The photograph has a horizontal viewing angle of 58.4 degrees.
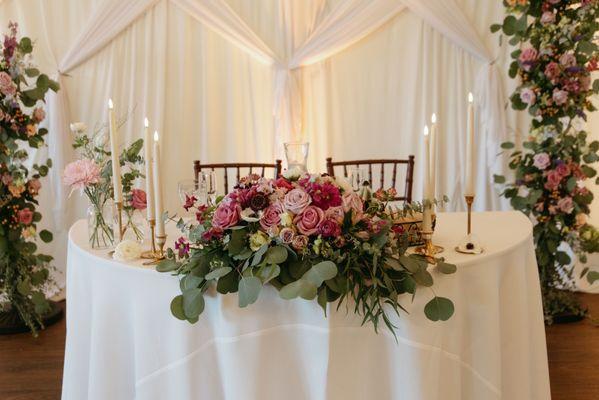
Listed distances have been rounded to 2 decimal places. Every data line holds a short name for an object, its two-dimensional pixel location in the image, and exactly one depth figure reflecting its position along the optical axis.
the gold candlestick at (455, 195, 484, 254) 1.45
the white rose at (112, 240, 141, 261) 1.46
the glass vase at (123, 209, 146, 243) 1.74
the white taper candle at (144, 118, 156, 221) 1.42
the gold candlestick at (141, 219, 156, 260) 1.45
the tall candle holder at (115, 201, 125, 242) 1.53
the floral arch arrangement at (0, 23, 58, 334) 2.53
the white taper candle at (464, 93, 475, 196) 1.42
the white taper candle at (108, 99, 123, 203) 1.47
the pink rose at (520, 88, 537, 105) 2.60
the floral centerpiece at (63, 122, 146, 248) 1.60
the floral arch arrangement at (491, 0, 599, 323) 2.52
